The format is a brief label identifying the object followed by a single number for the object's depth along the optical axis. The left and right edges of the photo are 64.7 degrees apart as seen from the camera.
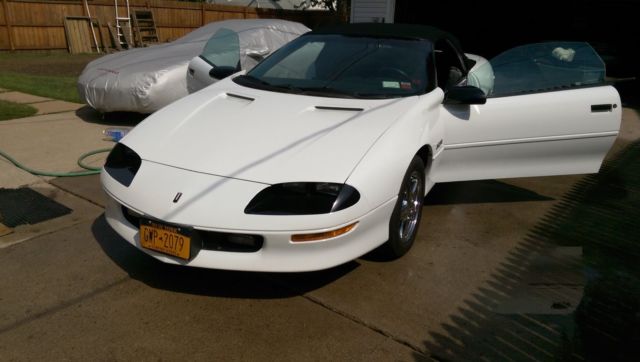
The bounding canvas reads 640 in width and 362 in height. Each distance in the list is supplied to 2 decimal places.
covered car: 6.33
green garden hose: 4.55
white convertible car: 2.54
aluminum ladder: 17.62
